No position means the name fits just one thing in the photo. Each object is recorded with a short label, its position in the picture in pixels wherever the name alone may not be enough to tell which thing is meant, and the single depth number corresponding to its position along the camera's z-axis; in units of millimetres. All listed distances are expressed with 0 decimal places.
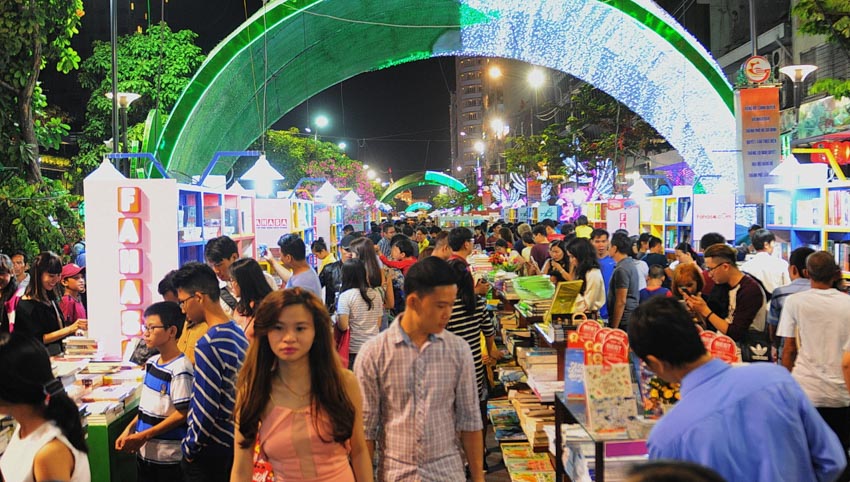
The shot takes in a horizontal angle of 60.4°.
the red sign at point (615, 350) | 3548
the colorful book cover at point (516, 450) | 5477
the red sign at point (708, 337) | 3538
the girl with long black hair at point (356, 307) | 6254
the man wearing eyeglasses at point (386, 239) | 13078
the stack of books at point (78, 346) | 6215
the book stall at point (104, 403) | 4562
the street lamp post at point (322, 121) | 26509
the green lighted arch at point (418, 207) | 121438
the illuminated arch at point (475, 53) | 14688
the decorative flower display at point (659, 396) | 3482
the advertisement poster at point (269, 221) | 11453
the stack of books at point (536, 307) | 6461
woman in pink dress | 2596
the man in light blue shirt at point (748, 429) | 2090
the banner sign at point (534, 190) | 33375
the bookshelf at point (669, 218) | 13484
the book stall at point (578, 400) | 3459
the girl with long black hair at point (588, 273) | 6902
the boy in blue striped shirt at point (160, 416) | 3621
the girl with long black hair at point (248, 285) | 4559
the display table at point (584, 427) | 3406
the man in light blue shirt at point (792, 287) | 5180
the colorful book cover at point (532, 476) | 4984
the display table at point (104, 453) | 4555
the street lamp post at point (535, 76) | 30553
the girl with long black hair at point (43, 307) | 5906
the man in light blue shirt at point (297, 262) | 6664
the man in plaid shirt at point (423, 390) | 2977
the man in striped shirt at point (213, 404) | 3287
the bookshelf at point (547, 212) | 23797
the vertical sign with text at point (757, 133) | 11359
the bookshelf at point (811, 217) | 8602
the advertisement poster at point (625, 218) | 14453
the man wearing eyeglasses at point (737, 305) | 5258
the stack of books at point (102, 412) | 4574
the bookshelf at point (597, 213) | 19078
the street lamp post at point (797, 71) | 13312
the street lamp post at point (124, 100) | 14938
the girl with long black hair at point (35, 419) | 2475
